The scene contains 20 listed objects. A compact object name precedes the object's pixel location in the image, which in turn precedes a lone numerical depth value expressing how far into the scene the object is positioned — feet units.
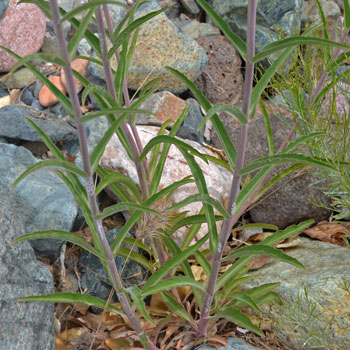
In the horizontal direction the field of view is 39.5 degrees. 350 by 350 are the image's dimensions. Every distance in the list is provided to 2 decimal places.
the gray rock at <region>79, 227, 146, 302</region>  7.42
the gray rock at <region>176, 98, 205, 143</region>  10.23
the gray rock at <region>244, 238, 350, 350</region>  6.41
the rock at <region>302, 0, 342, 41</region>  14.38
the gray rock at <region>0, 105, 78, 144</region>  9.32
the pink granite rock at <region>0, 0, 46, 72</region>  11.47
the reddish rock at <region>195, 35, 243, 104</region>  12.01
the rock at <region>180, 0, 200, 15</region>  13.93
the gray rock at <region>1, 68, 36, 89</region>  11.65
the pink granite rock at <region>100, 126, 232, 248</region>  8.15
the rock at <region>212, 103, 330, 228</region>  8.71
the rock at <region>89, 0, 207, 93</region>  11.24
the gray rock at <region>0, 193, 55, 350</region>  5.88
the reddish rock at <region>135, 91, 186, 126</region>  10.43
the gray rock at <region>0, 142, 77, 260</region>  7.35
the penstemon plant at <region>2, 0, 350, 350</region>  3.74
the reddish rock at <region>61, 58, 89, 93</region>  11.71
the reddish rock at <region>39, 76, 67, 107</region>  11.18
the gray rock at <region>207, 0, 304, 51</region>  12.95
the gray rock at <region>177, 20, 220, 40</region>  12.95
